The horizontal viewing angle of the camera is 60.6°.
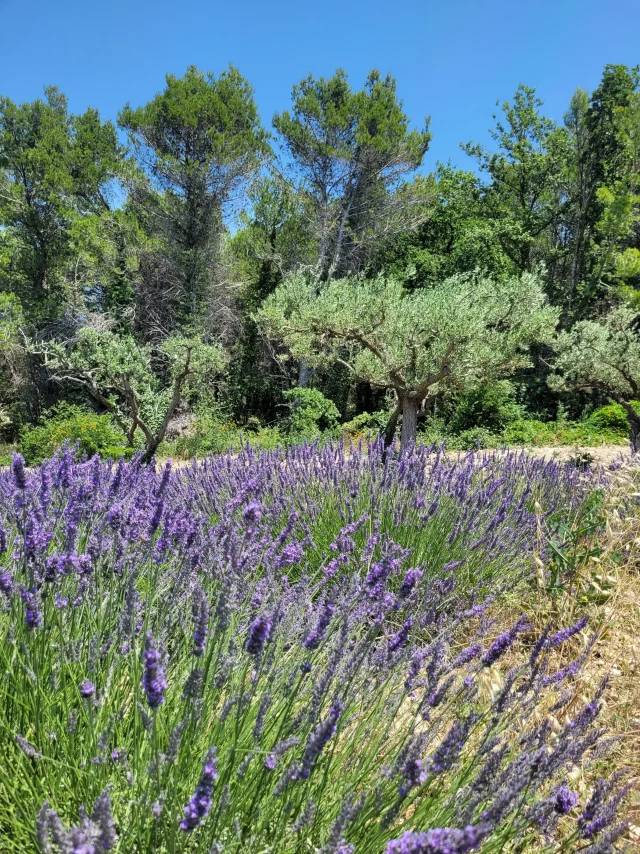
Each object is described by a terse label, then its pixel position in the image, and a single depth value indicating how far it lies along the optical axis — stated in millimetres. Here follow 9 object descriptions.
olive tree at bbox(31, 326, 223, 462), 9961
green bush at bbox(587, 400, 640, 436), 13695
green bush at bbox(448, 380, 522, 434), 14781
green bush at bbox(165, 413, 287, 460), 12820
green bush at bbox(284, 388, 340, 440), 13391
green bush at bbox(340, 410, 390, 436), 13906
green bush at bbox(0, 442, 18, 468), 13759
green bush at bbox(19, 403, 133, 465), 11148
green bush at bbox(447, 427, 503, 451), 12711
